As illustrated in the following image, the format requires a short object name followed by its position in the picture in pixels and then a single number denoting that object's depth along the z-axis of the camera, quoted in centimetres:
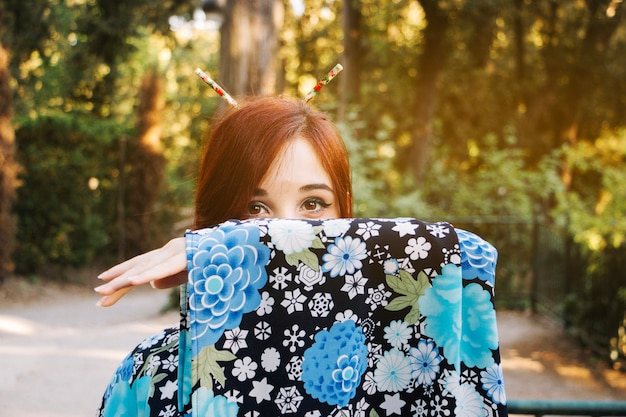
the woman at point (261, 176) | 137
